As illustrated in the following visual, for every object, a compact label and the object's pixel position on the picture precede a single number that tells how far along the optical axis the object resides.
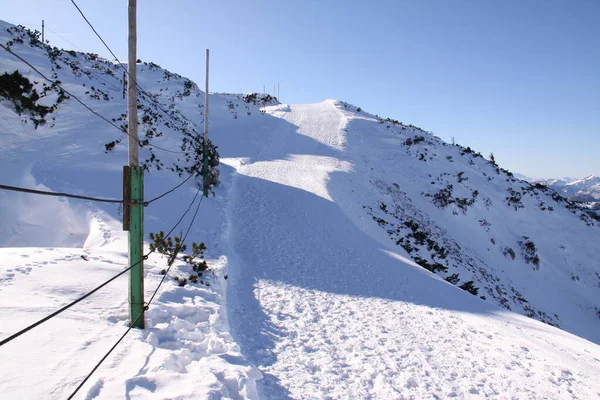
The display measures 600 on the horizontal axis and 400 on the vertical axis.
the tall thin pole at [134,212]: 5.36
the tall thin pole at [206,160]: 16.04
